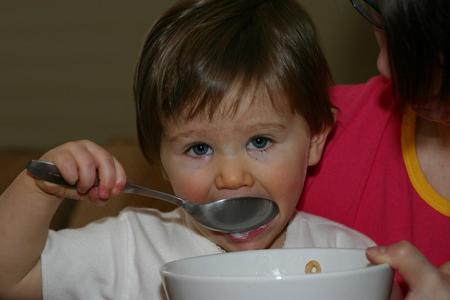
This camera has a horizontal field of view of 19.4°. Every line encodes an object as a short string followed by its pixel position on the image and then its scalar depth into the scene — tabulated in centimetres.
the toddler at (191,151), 96
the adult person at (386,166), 106
